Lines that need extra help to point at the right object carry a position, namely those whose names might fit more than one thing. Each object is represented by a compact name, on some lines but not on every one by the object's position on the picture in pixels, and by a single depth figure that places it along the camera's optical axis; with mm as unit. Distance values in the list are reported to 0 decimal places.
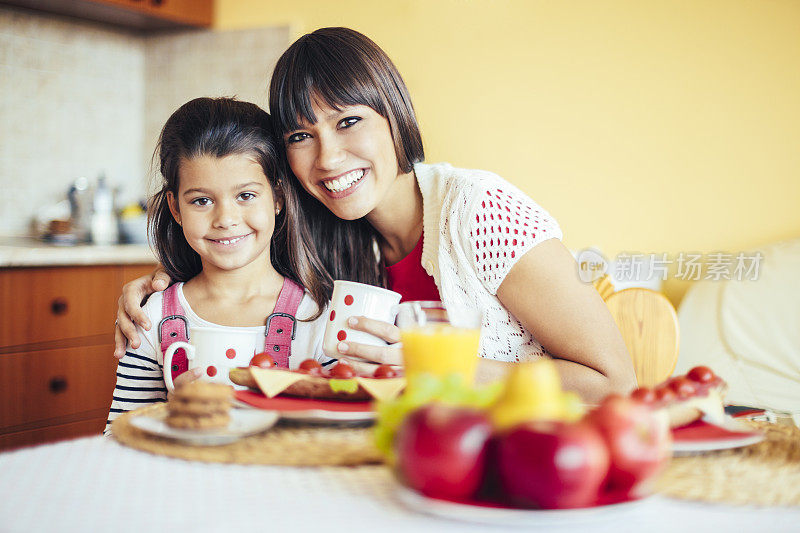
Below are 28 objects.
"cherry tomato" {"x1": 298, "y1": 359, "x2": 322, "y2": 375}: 1035
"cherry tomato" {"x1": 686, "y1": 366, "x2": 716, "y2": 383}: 871
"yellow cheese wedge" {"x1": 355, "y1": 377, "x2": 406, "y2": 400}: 940
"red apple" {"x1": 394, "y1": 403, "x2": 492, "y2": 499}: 571
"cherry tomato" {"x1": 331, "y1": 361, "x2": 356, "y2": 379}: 986
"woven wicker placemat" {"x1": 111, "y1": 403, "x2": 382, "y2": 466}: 753
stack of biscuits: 796
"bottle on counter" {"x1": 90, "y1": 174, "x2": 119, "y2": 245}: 3172
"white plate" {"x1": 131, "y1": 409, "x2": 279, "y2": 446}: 789
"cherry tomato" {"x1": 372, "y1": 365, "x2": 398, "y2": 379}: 1021
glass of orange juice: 850
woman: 1312
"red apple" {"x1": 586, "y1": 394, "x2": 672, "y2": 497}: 586
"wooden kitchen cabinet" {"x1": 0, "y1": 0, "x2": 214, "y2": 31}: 3182
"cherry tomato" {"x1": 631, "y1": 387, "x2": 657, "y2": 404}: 798
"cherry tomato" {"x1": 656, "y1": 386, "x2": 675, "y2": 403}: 819
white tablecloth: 589
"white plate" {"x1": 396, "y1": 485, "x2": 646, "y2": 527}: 558
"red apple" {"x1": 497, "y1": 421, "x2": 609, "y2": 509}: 548
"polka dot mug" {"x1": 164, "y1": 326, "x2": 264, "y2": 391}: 1078
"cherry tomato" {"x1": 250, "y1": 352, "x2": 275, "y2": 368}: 1040
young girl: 1442
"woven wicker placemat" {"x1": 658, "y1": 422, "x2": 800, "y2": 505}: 657
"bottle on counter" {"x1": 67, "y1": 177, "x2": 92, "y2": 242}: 3311
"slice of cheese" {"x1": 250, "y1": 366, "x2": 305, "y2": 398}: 968
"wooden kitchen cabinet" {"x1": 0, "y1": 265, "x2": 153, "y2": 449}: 2539
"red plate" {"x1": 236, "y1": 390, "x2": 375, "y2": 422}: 872
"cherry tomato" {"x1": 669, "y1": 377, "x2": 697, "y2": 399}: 839
